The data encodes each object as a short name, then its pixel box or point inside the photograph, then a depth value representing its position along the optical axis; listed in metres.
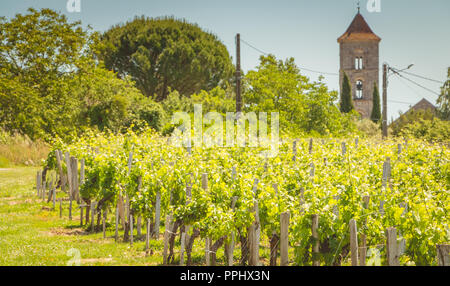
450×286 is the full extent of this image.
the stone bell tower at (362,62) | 54.91
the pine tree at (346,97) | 49.69
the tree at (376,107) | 52.46
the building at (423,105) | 62.34
